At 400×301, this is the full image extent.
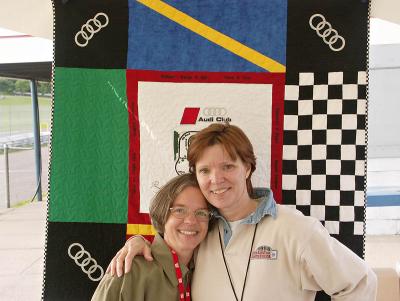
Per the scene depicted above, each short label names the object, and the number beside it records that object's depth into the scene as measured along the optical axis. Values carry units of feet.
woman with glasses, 4.19
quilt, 5.95
